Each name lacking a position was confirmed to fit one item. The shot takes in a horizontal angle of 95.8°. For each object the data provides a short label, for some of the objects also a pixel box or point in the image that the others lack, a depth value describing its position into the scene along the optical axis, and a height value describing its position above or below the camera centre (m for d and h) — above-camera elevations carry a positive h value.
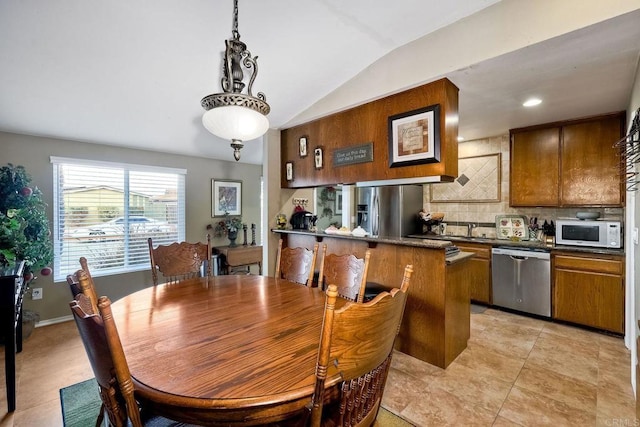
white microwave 3.08 -0.24
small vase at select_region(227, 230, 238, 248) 4.55 -0.40
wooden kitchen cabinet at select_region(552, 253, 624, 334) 2.93 -0.84
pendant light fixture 1.63 +0.61
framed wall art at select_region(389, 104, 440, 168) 2.38 +0.65
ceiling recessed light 2.82 +1.09
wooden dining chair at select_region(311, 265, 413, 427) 0.78 -0.41
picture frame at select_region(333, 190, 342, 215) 7.04 +0.18
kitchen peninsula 2.37 -0.70
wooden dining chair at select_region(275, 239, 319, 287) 2.24 -0.43
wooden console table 4.24 -0.68
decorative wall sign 2.90 +0.60
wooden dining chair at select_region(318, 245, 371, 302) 1.87 -0.42
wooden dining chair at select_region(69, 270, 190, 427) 0.81 -0.44
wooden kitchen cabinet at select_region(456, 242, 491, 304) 3.78 -0.81
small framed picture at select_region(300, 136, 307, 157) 3.57 +0.81
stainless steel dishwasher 3.35 -0.82
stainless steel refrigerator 4.40 +0.02
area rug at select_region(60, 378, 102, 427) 1.80 -1.30
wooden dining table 0.87 -0.54
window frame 3.33 -0.01
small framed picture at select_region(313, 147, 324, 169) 3.38 +0.62
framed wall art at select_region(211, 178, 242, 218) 4.60 +0.23
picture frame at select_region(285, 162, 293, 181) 3.77 +0.54
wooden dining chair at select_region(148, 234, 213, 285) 2.46 -0.41
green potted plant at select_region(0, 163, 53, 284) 2.53 -0.12
